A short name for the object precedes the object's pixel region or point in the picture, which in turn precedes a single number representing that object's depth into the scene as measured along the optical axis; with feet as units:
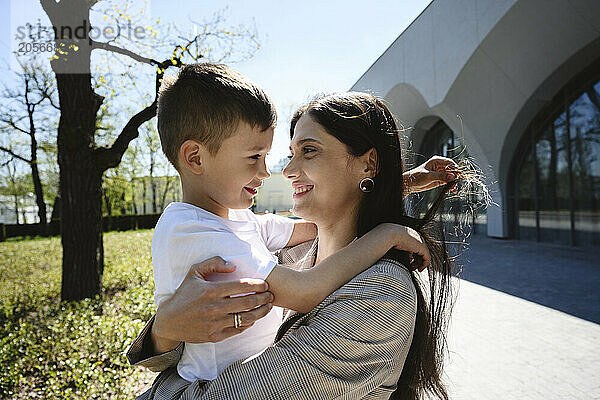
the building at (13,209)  116.16
